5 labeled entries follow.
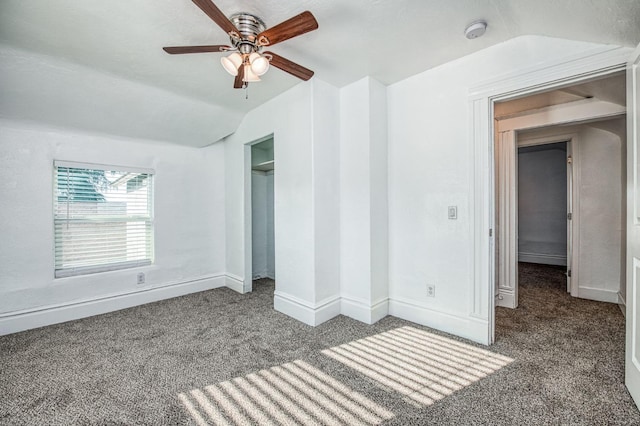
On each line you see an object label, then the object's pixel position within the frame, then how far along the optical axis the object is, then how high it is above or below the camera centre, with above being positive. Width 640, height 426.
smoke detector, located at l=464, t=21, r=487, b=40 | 1.94 +1.30
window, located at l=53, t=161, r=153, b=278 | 3.01 -0.06
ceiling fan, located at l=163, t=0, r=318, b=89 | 1.62 +1.09
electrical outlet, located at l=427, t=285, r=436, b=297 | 2.63 -0.80
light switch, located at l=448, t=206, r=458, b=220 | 2.49 -0.04
